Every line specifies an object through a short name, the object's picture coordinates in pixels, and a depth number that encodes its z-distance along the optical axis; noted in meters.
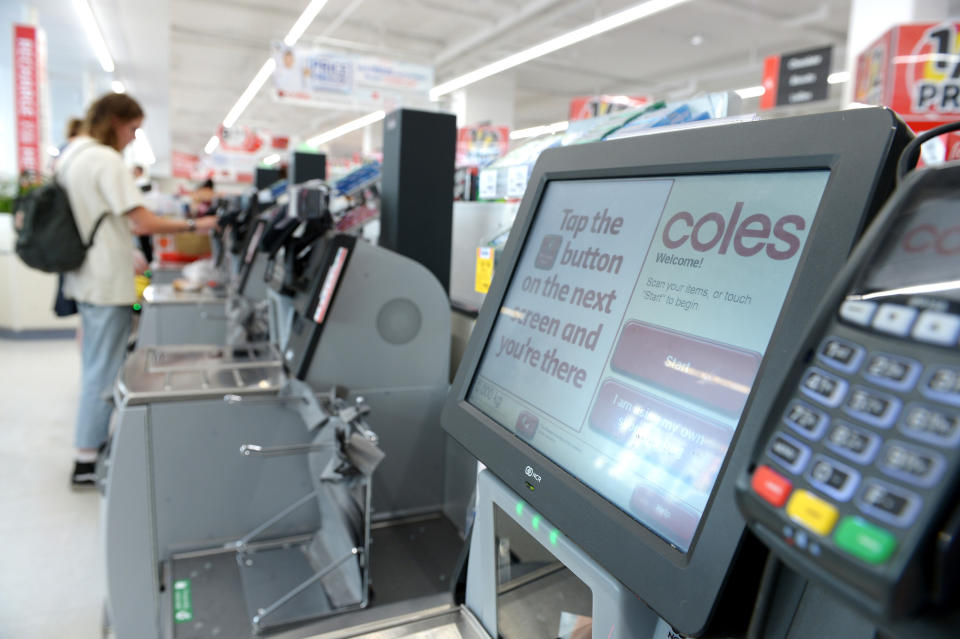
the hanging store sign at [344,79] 7.55
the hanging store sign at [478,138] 8.04
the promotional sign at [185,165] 16.75
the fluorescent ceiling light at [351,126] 14.07
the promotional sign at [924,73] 3.81
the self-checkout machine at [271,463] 1.57
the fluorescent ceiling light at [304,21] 7.13
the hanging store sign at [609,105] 3.40
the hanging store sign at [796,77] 6.81
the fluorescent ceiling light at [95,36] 7.49
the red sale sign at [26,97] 7.27
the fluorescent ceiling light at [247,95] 10.39
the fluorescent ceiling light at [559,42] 6.04
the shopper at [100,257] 2.78
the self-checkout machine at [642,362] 0.43
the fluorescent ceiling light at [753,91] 9.09
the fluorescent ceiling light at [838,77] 9.45
